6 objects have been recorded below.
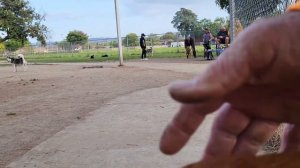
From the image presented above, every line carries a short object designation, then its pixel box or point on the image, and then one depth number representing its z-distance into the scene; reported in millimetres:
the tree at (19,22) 43844
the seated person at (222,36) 20109
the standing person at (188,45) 28131
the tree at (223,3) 27025
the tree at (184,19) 74562
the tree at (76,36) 92375
